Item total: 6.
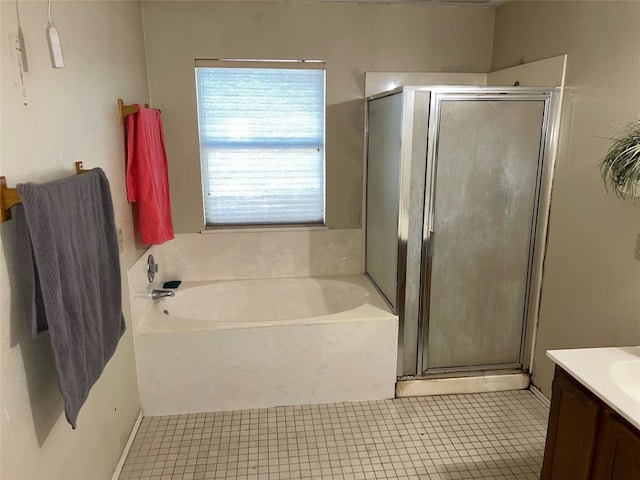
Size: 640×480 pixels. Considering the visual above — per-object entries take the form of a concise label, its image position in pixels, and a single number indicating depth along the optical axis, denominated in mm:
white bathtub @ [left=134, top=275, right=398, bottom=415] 2473
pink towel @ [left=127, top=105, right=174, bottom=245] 2344
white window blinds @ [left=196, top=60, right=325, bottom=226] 3008
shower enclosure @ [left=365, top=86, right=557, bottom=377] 2402
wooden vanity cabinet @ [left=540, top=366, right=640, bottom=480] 1298
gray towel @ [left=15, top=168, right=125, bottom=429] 1263
